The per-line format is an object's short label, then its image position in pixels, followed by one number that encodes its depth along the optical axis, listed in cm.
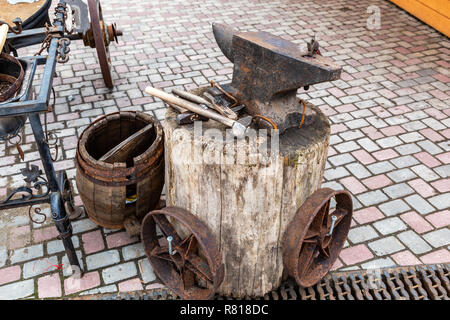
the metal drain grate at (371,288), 305
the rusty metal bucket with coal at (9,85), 262
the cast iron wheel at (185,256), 261
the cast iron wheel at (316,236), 262
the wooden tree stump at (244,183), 245
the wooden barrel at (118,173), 299
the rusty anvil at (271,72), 234
